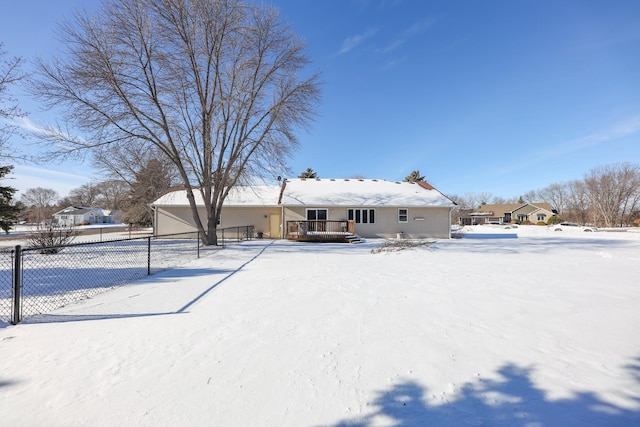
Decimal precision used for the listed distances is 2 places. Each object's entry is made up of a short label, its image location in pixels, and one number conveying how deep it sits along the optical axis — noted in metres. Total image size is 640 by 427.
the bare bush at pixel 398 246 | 13.40
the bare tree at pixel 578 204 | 49.75
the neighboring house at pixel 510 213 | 61.78
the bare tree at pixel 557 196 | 68.69
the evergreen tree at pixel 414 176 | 43.87
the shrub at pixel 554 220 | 47.36
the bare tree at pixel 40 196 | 72.62
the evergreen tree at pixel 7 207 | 12.84
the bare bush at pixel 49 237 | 12.62
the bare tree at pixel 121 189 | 27.17
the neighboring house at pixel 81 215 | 61.64
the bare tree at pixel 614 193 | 44.97
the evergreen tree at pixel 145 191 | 25.09
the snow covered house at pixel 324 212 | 21.23
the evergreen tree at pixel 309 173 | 44.46
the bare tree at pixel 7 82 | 11.58
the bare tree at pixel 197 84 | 14.08
